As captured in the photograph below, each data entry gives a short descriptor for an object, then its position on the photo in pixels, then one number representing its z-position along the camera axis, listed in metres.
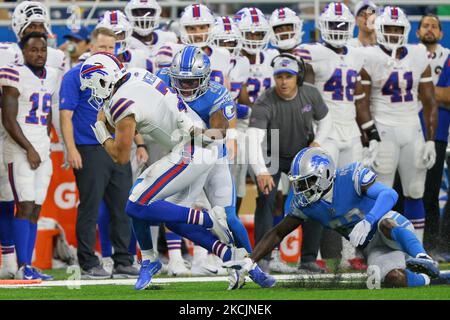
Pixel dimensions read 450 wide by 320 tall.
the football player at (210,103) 15.38
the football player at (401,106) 19.64
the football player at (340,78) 19.50
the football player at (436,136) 20.36
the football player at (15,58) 17.94
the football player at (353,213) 14.30
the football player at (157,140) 14.54
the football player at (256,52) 19.95
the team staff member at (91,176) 18.02
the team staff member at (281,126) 18.64
